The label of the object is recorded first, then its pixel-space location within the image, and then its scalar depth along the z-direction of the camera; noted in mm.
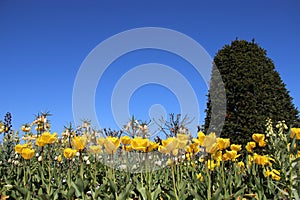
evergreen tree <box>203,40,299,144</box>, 8492
